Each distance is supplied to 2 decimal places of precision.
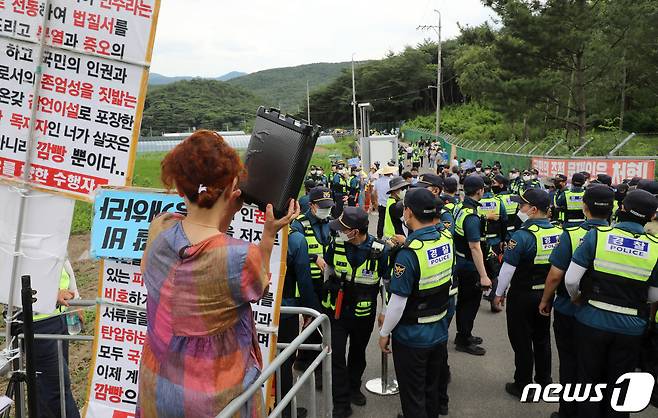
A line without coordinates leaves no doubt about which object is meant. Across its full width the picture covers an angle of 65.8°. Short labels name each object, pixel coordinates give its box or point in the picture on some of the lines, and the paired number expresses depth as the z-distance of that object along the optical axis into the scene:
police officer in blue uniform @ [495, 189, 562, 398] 4.85
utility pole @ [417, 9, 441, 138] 33.44
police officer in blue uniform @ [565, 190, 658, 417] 3.72
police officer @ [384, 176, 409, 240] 8.11
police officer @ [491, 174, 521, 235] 7.99
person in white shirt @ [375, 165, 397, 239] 12.65
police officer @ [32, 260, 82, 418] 3.75
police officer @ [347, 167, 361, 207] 14.38
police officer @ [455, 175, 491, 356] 6.08
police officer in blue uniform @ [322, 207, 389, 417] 4.58
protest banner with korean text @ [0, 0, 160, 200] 3.05
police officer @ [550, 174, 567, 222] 9.17
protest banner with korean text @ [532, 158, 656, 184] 15.84
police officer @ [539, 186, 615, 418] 4.23
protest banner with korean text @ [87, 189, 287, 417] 3.04
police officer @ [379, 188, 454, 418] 3.82
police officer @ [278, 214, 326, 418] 4.49
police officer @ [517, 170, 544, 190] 10.69
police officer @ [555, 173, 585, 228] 8.69
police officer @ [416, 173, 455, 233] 7.06
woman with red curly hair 1.92
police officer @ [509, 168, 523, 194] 11.89
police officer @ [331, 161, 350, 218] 13.98
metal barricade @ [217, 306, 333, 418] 1.97
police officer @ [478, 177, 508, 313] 7.27
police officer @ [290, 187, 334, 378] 5.35
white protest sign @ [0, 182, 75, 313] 3.16
